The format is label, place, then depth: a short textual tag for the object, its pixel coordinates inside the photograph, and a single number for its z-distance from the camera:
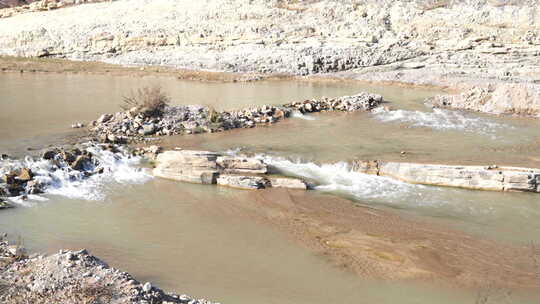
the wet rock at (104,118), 13.95
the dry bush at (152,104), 14.34
